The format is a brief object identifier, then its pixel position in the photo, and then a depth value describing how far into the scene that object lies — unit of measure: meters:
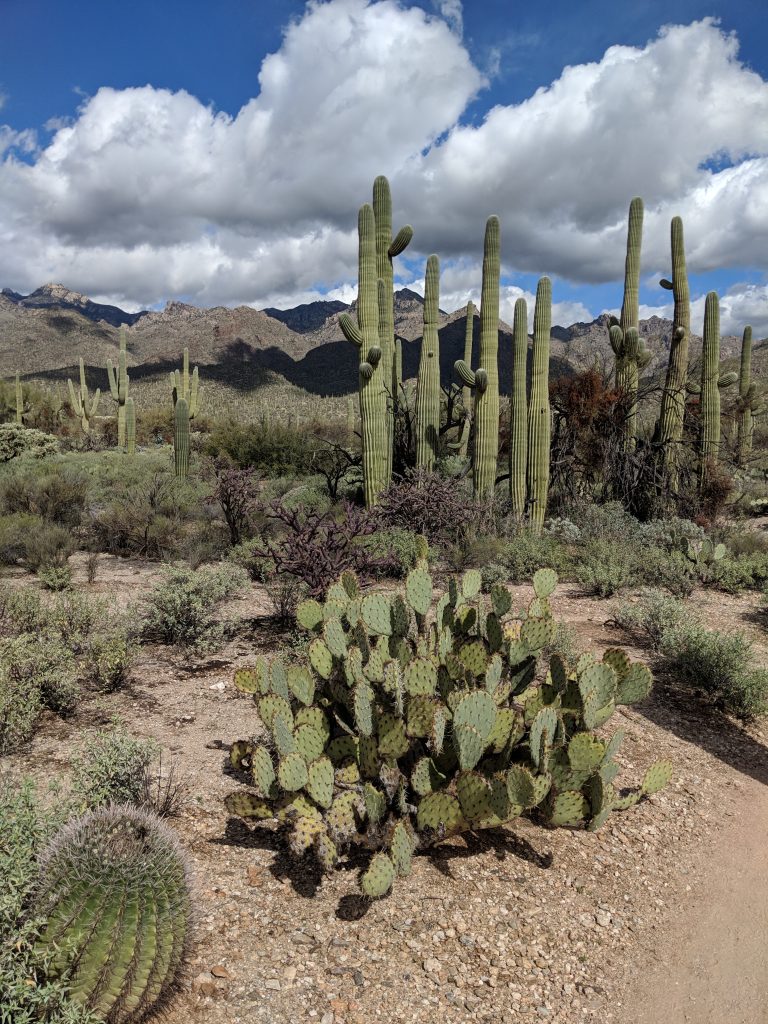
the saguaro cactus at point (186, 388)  29.88
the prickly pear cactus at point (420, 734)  3.64
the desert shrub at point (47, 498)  12.91
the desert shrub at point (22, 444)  22.92
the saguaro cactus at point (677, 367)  14.87
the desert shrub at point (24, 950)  2.31
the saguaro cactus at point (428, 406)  14.75
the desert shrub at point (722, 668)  5.90
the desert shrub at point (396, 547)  10.02
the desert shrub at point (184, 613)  7.09
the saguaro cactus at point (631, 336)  14.54
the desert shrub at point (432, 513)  11.71
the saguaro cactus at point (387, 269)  14.41
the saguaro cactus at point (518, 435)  13.56
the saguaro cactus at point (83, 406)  33.44
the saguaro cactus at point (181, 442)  18.33
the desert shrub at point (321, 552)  7.53
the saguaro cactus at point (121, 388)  27.98
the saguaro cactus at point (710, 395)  14.95
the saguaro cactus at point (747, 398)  23.94
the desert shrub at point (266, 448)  22.11
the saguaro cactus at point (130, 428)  26.63
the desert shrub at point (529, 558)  10.45
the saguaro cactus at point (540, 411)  13.72
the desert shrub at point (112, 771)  3.66
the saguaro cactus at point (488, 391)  13.84
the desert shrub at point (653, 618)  7.45
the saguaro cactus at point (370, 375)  13.56
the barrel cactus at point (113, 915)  2.46
